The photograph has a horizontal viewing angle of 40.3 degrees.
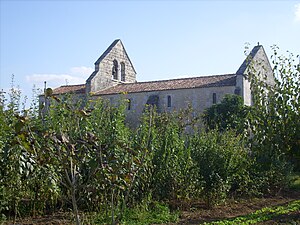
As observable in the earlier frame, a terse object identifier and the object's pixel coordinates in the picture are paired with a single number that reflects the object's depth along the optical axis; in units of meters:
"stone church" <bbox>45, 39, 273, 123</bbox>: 29.70
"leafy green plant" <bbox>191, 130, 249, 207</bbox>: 8.83
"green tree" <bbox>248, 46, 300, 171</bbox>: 8.95
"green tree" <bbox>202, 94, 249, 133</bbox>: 25.31
